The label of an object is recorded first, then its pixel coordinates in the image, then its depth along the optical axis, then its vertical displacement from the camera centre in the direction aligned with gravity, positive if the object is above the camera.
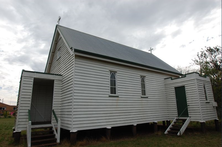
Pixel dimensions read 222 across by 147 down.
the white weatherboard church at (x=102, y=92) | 8.38 +0.75
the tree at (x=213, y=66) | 15.10 +4.40
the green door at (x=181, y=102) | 11.99 -0.04
